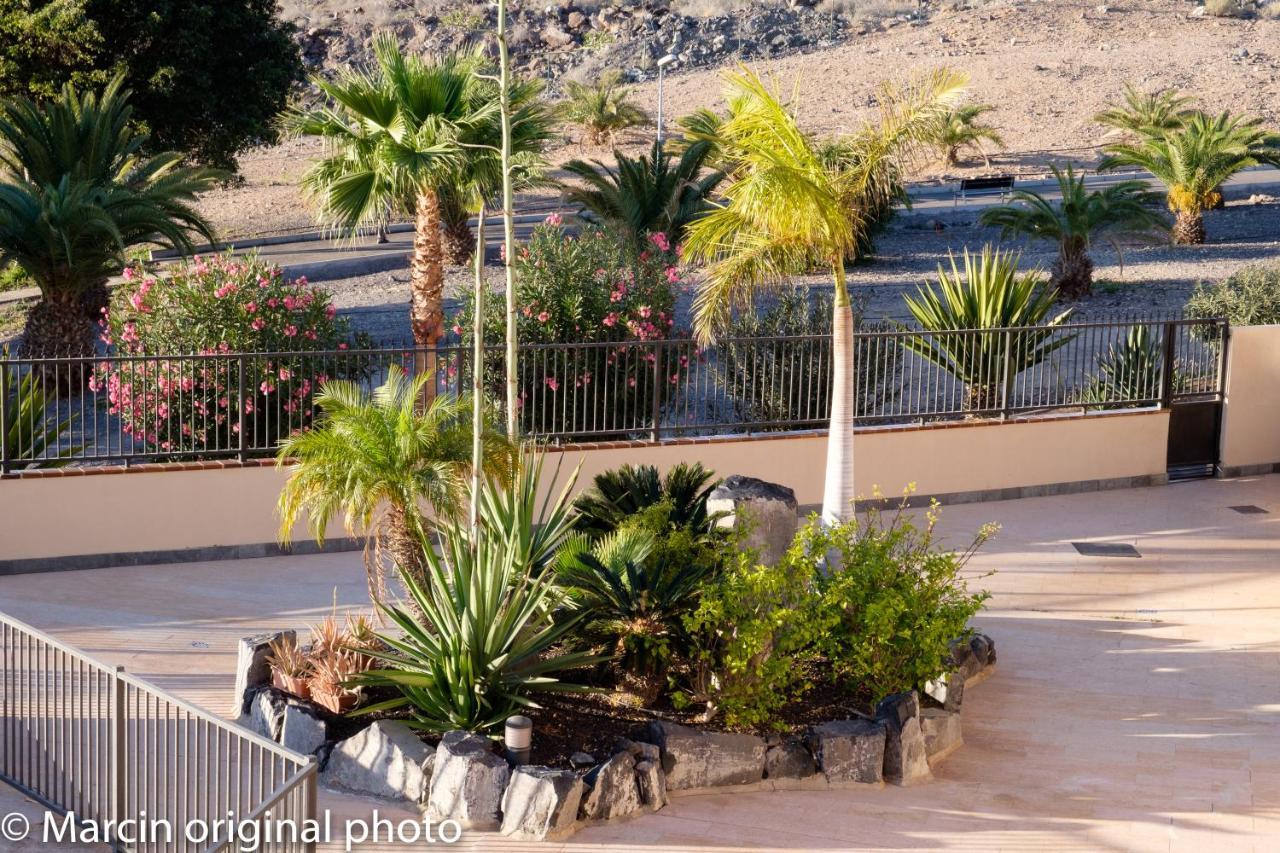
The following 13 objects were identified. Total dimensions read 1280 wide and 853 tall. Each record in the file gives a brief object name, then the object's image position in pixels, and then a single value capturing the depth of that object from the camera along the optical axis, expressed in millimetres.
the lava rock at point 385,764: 7887
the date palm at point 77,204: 18641
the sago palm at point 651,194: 27781
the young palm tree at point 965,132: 45125
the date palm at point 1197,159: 34750
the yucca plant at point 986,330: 15641
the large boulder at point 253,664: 8969
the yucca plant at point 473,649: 8273
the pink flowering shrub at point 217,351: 13055
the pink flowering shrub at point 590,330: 14172
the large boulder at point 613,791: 7738
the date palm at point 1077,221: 28984
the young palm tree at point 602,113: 54188
